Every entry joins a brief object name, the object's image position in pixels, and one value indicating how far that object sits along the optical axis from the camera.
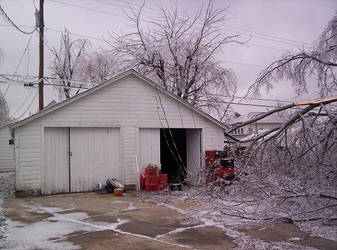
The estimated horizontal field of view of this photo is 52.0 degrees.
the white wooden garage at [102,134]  11.21
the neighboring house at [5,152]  24.78
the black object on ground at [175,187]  11.96
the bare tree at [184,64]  20.42
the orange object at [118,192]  11.12
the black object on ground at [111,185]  11.74
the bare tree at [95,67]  27.86
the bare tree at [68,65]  29.97
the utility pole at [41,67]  14.96
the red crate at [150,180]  12.01
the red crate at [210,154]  13.09
